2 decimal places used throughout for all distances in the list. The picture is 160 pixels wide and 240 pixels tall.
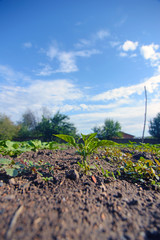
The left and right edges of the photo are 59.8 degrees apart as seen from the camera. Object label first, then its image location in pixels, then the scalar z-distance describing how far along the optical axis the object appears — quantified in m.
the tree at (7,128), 25.61
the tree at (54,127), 21.55
